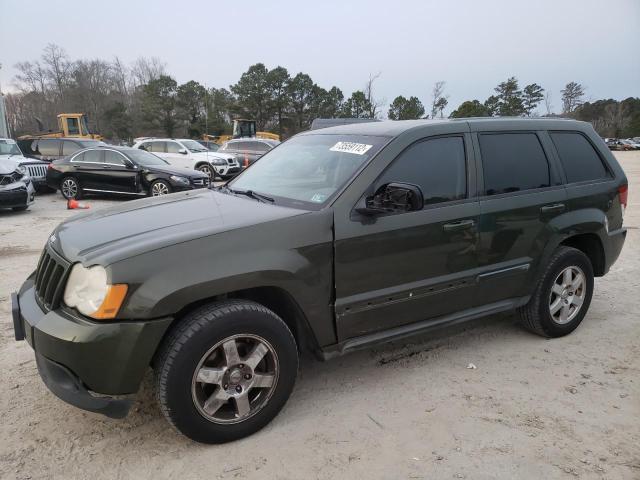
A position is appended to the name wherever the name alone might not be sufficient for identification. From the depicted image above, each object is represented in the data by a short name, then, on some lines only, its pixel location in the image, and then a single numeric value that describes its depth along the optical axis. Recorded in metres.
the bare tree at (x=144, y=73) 73.62
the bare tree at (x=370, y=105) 50.44
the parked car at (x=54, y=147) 15.52
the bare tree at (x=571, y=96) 75.38
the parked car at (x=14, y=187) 9.85
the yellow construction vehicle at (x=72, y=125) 28.36
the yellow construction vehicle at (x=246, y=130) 37.03
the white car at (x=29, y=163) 13.16
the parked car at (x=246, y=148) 20.53
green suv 2.33
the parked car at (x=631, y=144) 54.59
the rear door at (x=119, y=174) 12.45
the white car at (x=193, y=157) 17.94
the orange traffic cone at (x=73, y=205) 11.37
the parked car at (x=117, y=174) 12.38
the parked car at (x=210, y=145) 30.16
